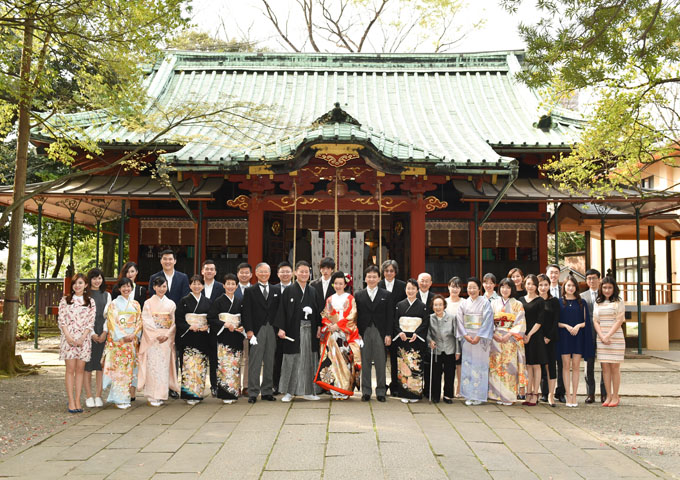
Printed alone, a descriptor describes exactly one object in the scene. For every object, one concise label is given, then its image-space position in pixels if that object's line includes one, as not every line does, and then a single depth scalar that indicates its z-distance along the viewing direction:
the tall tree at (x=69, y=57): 7.05
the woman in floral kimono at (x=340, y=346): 6.70
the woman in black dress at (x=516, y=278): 7.25
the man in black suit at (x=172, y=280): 7.06
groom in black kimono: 6.76
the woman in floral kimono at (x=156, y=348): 6.52
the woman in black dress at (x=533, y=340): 6.66
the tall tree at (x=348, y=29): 22.70
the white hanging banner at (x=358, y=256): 12.12
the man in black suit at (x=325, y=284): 7.09
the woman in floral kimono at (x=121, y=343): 6.35
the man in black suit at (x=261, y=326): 6.77
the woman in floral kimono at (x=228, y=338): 6.62
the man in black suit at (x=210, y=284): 6.86
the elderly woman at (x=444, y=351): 6.73
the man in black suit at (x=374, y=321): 6.91
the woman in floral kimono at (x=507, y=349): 6.65
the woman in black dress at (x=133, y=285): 6.60
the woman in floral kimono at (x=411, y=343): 6.68
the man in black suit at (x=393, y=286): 7.06
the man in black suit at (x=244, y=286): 7.05
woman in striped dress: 6.68
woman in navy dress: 6.80
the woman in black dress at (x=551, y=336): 6.73
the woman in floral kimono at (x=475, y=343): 6.60
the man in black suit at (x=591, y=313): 6.95
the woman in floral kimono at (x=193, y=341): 6.61
